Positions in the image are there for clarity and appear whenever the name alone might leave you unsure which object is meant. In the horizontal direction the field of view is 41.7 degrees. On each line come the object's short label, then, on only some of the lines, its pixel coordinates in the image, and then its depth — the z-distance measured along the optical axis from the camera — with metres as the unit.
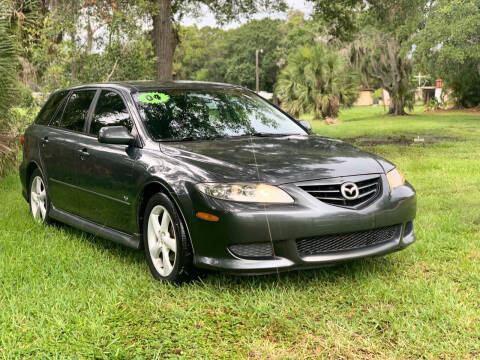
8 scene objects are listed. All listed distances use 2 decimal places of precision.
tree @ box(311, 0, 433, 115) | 37.19
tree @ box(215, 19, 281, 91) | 71.06
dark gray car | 4.25
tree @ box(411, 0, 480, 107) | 30.44
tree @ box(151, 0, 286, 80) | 15.22
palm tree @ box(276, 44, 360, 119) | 28.91
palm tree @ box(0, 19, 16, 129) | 9.30
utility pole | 64.44
